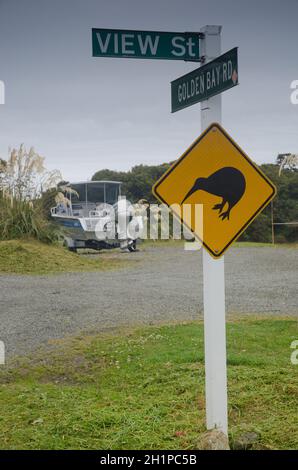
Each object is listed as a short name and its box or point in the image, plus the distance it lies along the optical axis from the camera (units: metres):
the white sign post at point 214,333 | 3.57
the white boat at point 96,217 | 18.89
